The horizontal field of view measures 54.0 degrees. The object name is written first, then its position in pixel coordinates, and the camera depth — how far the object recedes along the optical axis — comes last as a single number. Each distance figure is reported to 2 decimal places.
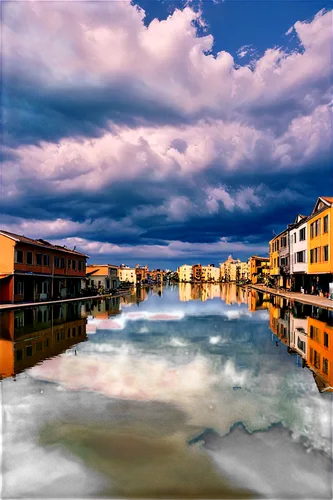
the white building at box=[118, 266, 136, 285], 168.88
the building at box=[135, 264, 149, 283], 185.34
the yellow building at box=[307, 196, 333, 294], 40.88
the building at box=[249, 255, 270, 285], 123.19
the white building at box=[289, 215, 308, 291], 52.38
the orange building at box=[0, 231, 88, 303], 37.47
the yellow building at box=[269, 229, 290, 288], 64.75
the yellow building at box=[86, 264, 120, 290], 82.44
